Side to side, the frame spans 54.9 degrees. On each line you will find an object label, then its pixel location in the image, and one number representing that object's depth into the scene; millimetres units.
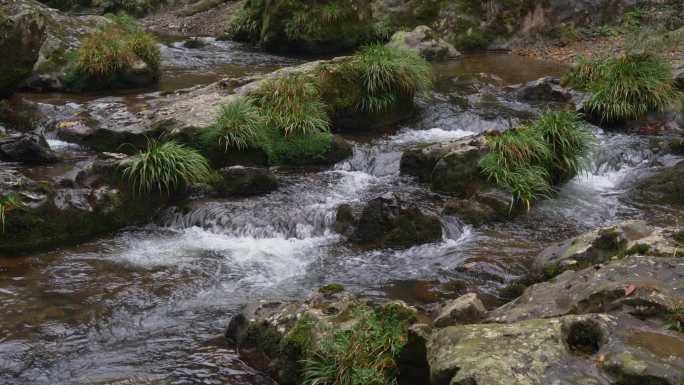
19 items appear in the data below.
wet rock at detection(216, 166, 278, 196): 9445
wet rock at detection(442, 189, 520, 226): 8734
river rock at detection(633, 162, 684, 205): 9461
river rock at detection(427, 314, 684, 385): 3695
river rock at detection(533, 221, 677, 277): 6133
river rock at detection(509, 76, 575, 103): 13617
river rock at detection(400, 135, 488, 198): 9578
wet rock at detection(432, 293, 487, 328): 5090
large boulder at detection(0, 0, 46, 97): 11031
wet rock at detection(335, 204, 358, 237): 8406
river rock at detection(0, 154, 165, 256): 7795
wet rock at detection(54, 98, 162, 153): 10773
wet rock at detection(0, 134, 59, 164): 9758
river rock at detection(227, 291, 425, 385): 4992
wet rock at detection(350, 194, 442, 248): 8000
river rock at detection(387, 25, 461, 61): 17891
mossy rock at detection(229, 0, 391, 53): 18938
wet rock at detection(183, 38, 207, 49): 19875
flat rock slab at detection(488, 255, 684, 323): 4477
